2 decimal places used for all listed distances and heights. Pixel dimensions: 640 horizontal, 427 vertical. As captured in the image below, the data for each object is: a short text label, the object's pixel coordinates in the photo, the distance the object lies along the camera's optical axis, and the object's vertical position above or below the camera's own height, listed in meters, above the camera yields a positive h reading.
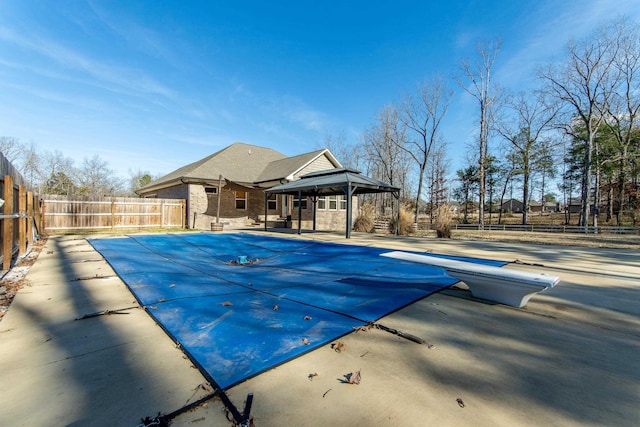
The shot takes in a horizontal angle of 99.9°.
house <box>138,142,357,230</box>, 16.59 +1.21
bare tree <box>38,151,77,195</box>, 35.00 +4.12
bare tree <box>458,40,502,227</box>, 21.78 +11.14
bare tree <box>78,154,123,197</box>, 37.53 +4.15
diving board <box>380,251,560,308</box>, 3.23 -0.85
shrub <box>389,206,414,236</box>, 14.47 -0.53
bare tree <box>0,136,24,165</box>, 31.49 +6.78
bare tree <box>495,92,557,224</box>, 25.00 +7.18
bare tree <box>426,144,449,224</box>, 33.84 +4.93
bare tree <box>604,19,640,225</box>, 19.81 +7.96
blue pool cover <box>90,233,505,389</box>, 2.29 -1.21
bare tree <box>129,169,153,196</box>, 45.94 +5.10
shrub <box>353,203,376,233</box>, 15.48 -0.46
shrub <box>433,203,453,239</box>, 13.12 -0.39
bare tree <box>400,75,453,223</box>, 23.92 +10.01
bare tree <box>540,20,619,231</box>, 18.50 +9.93
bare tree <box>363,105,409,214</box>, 28.33 +7.67
